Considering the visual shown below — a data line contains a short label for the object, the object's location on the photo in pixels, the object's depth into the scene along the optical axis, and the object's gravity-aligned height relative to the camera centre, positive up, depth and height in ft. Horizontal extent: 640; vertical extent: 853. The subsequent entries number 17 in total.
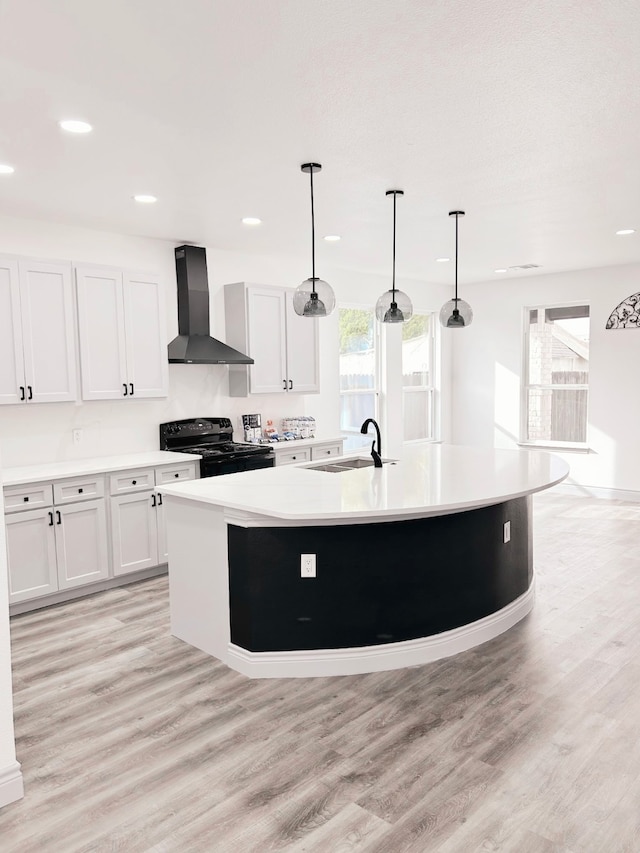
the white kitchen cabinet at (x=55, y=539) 13.58 -3.31
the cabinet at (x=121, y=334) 15.49 +1.38
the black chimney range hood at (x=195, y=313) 17.92 +2.14
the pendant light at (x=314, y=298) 12.48 +1.72
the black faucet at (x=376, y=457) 13.76 -1.56
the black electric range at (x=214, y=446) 17.08 -1.70
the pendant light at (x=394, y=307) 14.25 +1.74
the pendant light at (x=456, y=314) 15.02 +1.65
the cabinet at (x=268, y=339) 19.08 +1.47
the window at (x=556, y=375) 25.71 +0.31
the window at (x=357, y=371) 24.63 +0.55
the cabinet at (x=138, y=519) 15.26 -3.20
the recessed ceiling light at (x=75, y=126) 9.46 +3.95
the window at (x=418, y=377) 27.63 +0.31
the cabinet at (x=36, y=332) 14.05 +1.30
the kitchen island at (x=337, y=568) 10.41 -3.12
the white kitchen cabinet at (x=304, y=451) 19.19 -2.05
